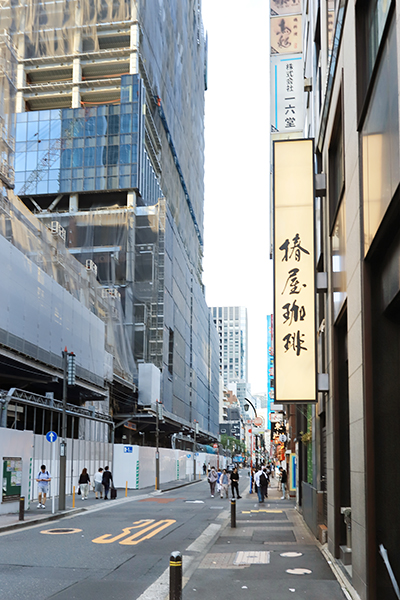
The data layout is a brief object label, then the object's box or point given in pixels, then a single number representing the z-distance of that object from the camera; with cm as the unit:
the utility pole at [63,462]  2456
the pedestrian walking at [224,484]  3747
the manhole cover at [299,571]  1148
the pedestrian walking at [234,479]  3282
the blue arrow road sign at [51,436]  2473
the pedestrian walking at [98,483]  3331
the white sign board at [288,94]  3275
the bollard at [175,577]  661
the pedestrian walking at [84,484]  3183
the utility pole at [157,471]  4328
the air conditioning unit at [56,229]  5921
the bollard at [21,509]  2058
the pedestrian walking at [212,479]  3856
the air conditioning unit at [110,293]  5936
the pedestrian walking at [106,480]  3266
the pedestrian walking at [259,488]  3275
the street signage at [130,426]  6399
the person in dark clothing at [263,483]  3306
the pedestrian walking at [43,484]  2597
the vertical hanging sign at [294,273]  1460
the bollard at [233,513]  1920
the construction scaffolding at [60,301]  3384
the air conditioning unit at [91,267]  5871
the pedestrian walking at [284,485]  3795
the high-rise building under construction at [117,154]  7056
